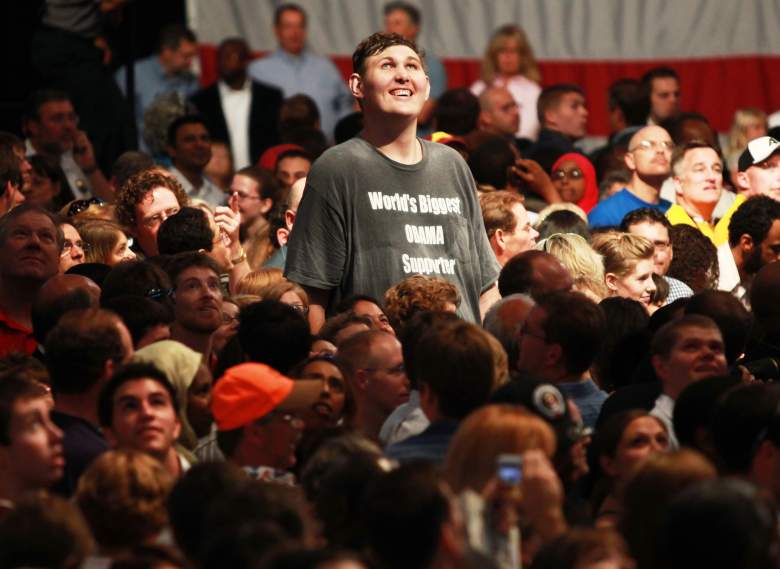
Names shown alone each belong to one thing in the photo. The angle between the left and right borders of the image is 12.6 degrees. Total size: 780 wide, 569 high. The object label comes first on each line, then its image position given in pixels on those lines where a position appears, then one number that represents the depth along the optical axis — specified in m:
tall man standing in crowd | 14.14
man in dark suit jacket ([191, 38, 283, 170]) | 24.70
